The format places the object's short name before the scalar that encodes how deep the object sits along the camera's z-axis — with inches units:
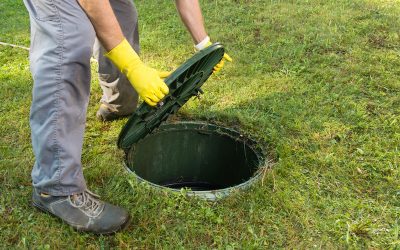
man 78.0
